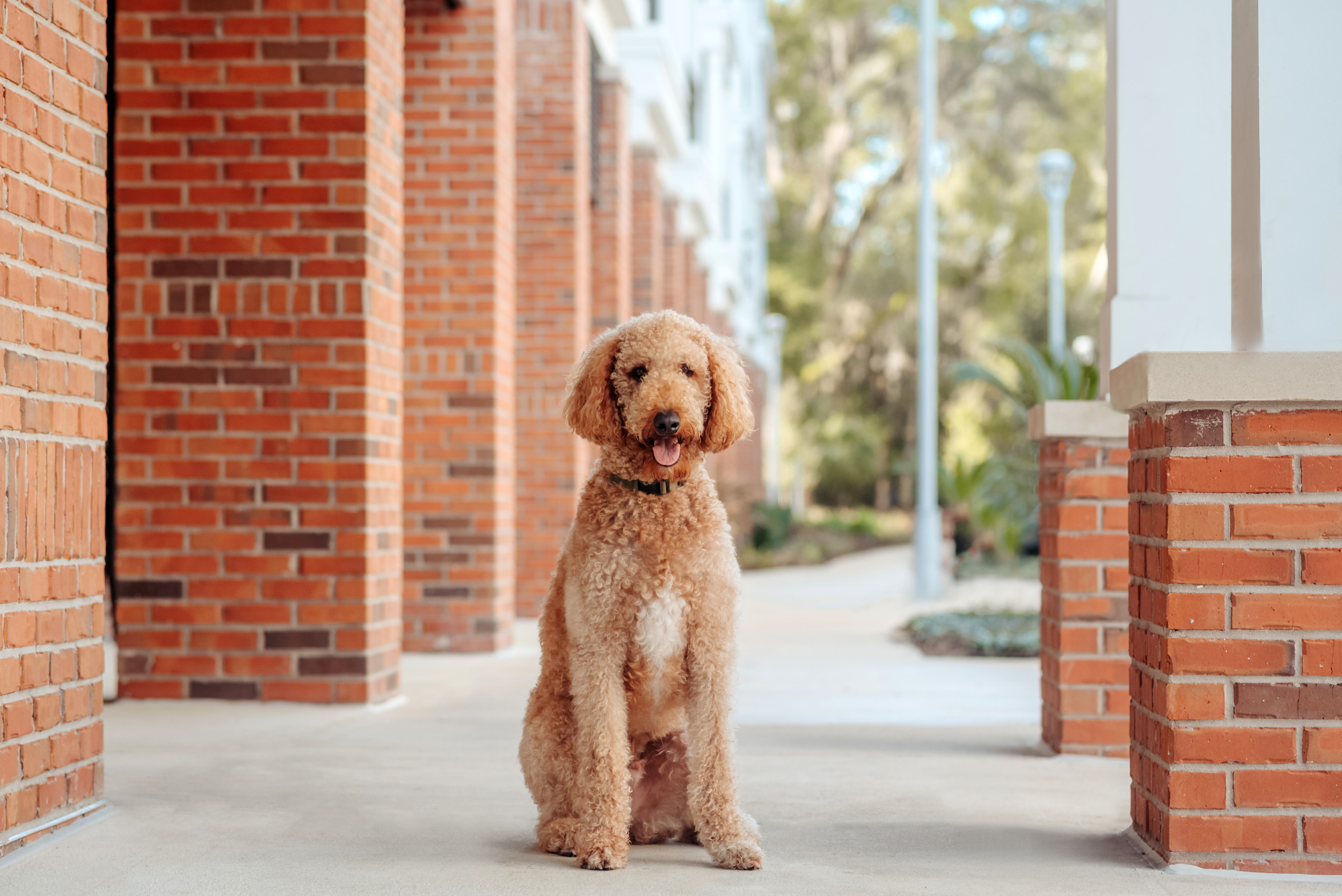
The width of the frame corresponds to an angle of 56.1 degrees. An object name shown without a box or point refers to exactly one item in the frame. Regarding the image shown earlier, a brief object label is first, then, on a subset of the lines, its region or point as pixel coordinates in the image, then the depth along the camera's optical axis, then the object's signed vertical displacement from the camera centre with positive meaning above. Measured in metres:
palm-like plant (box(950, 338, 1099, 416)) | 7.03 +0.73
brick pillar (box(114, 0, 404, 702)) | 5.62 +0.53
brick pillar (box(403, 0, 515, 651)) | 7.65 +0.95
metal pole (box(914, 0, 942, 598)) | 13.75 +1.85
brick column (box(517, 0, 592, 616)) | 9.43 +1.66
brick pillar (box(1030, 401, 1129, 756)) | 4.69 -0.36
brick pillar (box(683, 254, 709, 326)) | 19.28 +3.11
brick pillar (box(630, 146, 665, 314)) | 13.77 +2.77
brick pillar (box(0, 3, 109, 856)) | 3.36 +0.18
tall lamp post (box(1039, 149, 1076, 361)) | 18.28 +4.22
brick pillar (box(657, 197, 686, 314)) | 16.44 +2.93
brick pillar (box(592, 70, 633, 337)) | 11.41 +2.49
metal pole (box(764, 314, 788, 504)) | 29.81 +1.95
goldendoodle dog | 3.21 -0.28
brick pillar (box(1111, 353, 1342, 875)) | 3.12 -0.32
